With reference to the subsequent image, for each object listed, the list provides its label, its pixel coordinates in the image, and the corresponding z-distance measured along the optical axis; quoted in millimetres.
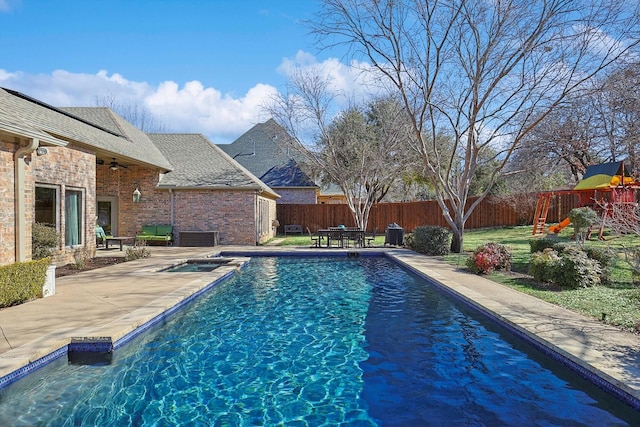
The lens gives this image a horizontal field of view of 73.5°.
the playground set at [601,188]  15516
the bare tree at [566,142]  15320
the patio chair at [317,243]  17566
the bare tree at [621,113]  11102
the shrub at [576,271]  8203
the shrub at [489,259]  10391
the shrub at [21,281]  6199
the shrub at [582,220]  14518
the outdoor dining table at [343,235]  17703
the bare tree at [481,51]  11562
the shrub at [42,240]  9672
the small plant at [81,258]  10539
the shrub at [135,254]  12430
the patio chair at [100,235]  15205
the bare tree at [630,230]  5426
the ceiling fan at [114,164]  15929
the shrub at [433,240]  14688
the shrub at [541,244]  10601
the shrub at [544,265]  8562
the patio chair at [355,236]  17781
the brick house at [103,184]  8281
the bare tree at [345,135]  20734
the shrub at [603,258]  8708
